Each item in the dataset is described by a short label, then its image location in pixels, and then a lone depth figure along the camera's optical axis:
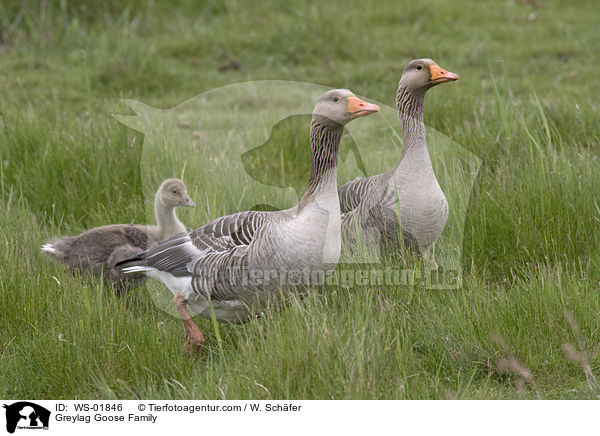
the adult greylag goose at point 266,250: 8.99
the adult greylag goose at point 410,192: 10.34
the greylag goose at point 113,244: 11.59
